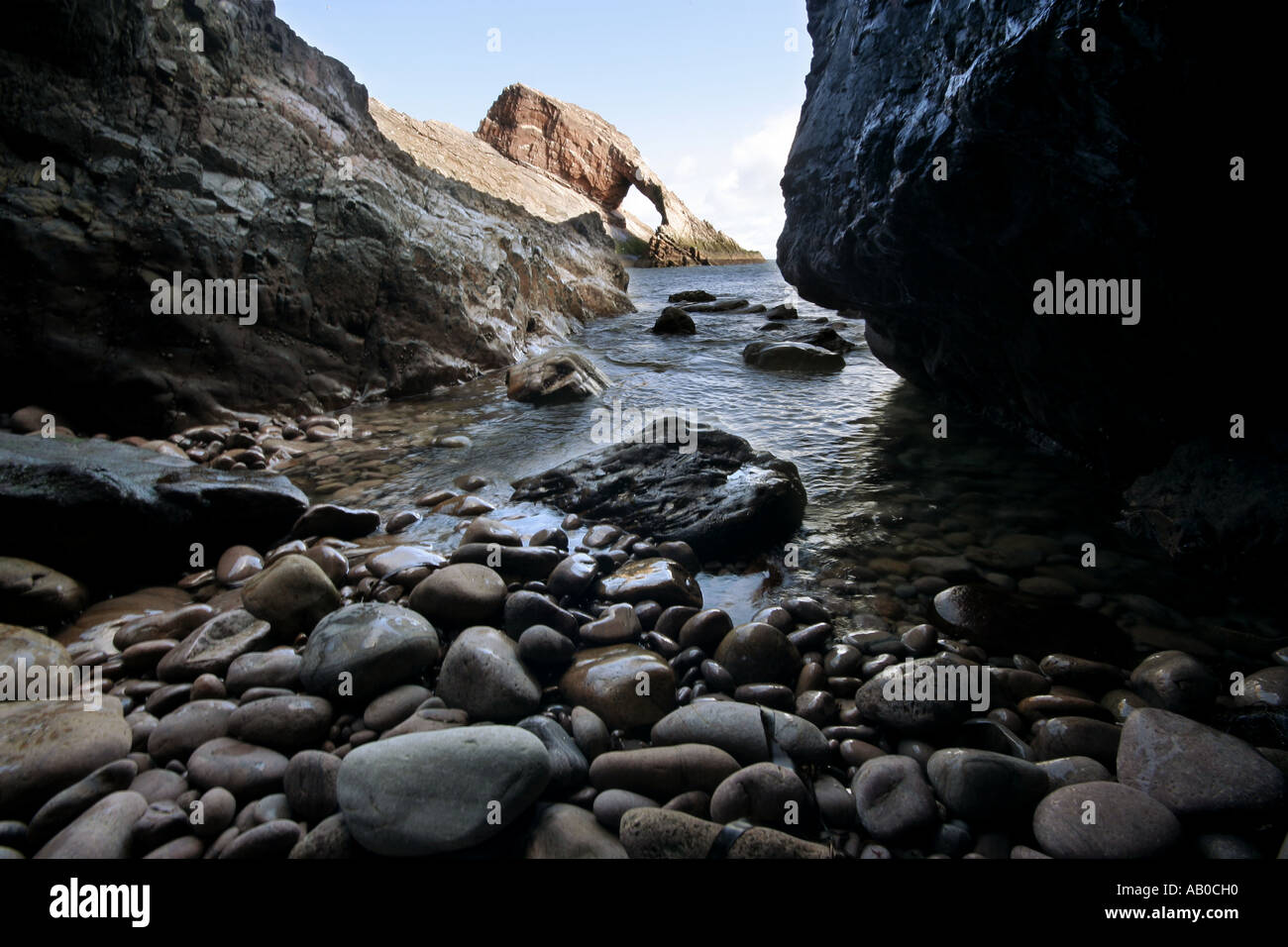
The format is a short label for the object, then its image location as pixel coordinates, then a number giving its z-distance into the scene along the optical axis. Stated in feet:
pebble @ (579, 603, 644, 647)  7.98
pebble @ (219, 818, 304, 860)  4.88
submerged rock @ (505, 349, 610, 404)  22.21
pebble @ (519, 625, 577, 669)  7.39
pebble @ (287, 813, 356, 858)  4.83
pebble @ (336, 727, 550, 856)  4.78
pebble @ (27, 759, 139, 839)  5.06
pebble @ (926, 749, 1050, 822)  5.23
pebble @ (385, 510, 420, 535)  11.92
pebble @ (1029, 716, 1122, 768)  6.00
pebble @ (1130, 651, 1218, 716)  6.72
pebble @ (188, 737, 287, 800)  5.56
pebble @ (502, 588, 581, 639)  8.09
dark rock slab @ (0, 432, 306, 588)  8.87
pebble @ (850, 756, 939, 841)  5.16
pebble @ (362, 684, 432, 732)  6.40
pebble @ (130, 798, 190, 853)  4.96
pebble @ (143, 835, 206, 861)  4.88
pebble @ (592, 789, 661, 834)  5.17
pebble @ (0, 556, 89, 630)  8.21
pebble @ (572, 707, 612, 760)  6.05
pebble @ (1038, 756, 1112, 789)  5.60
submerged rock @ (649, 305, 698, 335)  43.04
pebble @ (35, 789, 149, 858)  4.81
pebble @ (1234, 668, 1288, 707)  6.72
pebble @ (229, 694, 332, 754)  6.12
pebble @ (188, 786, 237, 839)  5.13
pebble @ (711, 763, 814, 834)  5.21
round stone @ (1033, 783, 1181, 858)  4.82
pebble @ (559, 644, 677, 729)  6.56
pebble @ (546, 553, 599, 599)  9.16
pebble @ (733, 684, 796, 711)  6.85
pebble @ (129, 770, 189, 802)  5.45
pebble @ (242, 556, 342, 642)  8.13
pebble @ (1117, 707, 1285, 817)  5.08
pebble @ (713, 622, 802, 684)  7.36
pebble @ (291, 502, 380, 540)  11.35
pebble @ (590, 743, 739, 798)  5.54
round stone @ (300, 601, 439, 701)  6.79
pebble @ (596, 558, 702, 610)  8.95
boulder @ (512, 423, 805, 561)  10.92
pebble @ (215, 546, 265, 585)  9.94
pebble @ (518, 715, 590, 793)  5.54
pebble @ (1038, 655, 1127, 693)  7.22
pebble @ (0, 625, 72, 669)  7.13
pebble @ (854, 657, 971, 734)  6.29
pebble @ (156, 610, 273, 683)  7.26
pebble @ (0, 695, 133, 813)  5.31
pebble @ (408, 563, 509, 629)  8.21
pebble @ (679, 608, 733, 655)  7.89
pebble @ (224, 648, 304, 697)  6.97
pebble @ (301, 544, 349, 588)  9.73
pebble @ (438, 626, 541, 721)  6.54
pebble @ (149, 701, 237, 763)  6.04
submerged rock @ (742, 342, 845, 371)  29.30
